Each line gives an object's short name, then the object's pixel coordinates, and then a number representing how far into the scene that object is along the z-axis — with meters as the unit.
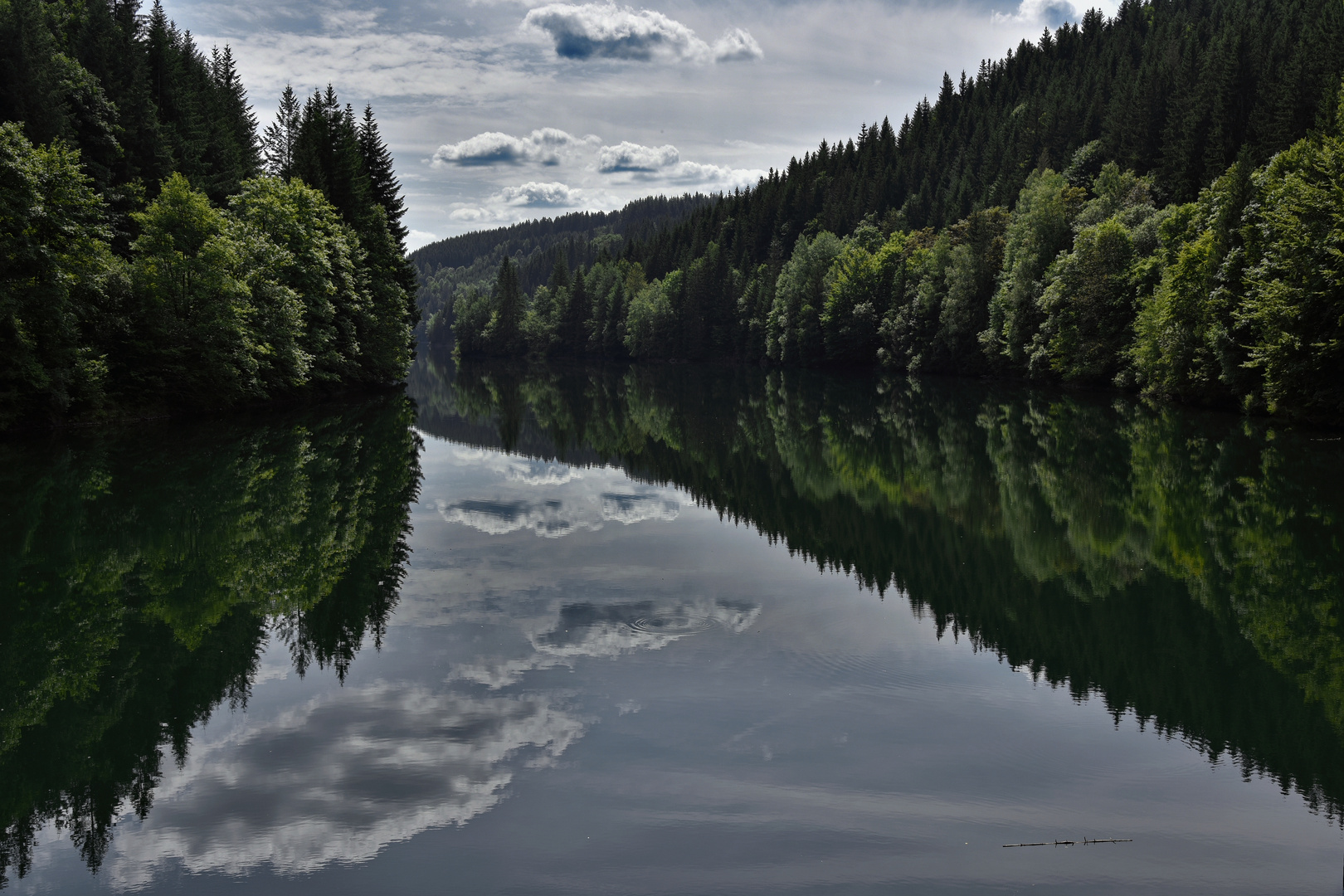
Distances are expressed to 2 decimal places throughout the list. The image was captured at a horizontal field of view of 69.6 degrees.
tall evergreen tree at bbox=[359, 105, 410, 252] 77.31
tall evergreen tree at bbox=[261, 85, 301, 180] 85.25
